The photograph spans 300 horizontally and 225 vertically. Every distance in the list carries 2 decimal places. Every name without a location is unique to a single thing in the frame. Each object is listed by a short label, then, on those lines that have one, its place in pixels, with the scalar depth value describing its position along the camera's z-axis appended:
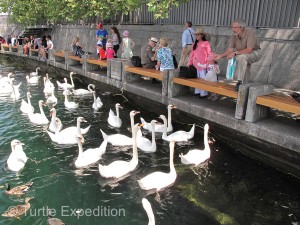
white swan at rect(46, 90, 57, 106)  12.38
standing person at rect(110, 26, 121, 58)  14.14
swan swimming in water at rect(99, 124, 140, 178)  6.46
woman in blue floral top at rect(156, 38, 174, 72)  9.71
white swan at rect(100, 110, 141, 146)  8.14
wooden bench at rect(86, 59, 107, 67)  13.39
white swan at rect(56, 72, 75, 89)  14.48
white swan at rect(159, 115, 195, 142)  8.25
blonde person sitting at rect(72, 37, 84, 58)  16.27
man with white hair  7.12
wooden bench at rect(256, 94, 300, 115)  6.11
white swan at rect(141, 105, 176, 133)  8.91
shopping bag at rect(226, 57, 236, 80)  7.46
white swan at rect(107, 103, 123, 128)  9.70
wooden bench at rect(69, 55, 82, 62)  15.83
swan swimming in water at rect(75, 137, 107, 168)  7.01
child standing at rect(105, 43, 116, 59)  13.48
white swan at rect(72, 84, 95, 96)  13.41
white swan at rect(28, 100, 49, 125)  9.83
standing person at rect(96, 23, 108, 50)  15.74
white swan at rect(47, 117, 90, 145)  8.29
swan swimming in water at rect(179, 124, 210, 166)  7.07
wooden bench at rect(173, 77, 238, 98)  7.42
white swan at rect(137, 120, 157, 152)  7.84
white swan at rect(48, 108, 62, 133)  9.26
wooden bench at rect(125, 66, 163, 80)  9.81
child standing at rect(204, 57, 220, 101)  8.72
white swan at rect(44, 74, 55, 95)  13.71
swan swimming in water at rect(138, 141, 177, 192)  6.07
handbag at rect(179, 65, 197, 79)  8.92
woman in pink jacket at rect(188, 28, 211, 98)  8.52
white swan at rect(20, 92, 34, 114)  10.63
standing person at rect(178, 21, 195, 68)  10.98
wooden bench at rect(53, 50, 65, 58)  17.83
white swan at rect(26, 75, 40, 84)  16.06
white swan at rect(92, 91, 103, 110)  11.56
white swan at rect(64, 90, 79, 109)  11.64
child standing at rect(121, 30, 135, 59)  13.28
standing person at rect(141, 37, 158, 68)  10.88
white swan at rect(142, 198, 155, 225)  4.62
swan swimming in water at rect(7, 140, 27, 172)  6.83
